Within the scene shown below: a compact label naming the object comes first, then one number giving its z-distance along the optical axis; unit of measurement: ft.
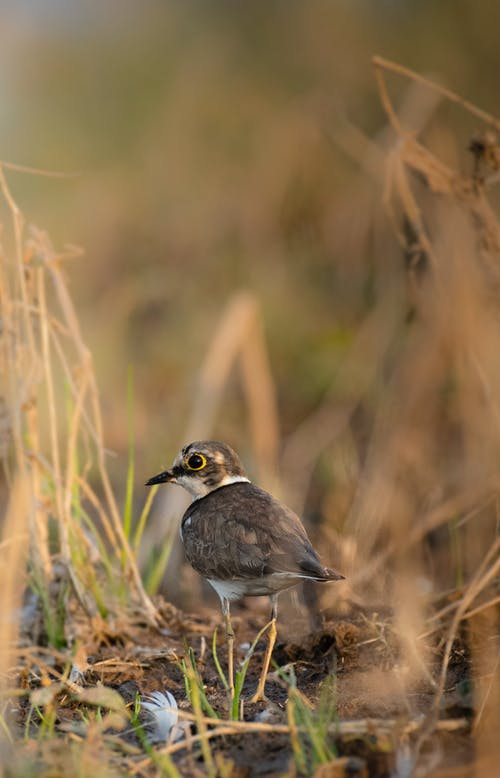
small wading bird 27.45
